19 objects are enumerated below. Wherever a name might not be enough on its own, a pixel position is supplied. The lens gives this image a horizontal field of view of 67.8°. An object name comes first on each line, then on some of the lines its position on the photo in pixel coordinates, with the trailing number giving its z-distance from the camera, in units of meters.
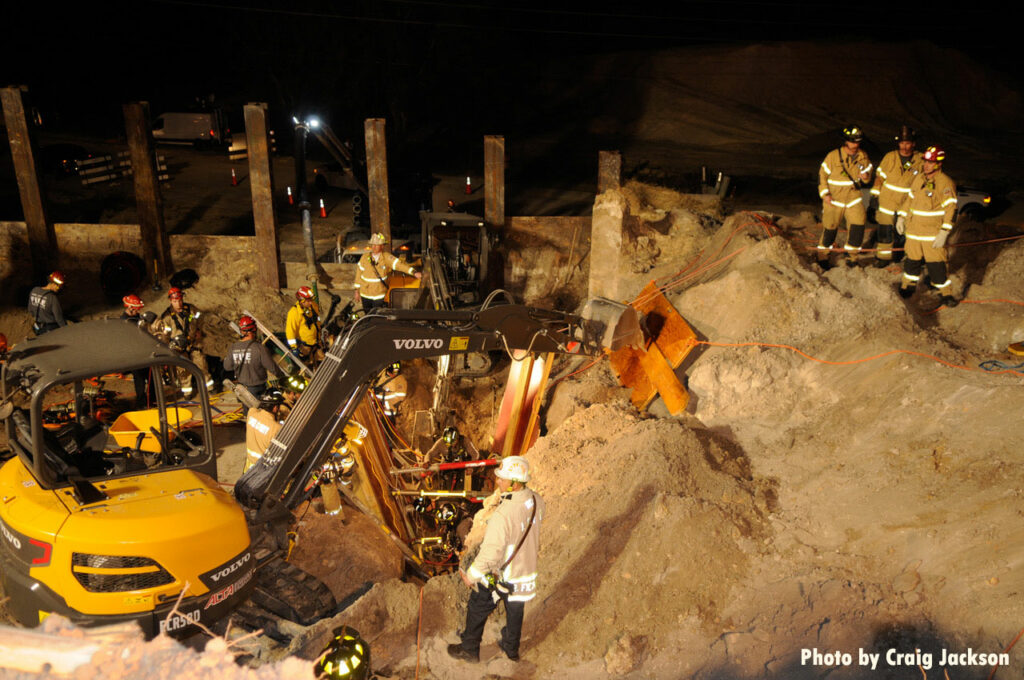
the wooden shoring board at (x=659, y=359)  8.60
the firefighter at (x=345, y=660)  4.65
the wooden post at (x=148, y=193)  13.06
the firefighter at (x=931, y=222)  8.27
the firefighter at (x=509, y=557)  5.25
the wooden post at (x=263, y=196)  12.80
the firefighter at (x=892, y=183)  8.74
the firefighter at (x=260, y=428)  7.27
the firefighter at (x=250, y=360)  9.04
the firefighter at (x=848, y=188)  9.11
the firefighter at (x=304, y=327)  10.14
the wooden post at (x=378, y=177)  13.03
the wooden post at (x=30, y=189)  12.69
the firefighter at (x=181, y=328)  10.20
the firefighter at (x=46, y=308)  10.24
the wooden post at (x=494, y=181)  13.34
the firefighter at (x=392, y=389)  9.28
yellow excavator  4.74
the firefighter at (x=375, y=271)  11.05
